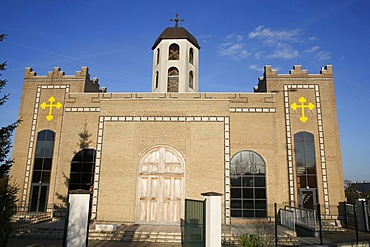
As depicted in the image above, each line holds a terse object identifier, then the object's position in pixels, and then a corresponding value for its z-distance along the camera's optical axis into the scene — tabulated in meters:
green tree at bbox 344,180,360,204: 31.69
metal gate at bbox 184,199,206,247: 8.58
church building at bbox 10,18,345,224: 15.08
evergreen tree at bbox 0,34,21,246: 8.61
